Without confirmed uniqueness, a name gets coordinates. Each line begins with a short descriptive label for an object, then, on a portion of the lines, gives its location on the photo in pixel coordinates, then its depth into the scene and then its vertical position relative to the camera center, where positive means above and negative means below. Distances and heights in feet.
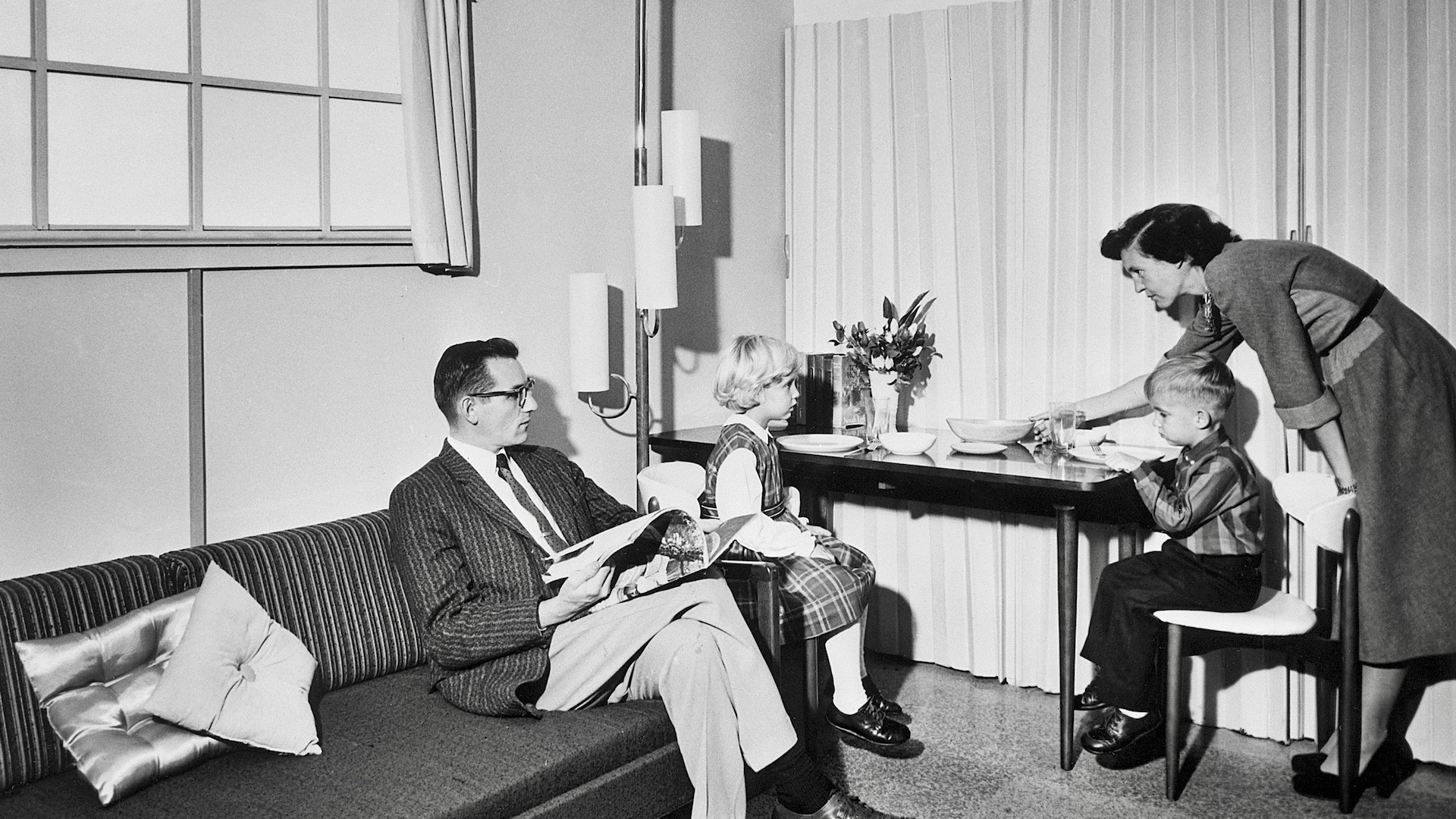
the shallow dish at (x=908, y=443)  12.02 -0.62
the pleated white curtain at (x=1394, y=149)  10.93 +2.20
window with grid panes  8.48 +2.15
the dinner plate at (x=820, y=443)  12.55 -0.64
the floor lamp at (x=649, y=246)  12.01 +1.46
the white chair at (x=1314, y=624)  9.93 -2.10
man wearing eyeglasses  8.73 -1.92
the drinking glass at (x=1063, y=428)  11.61 -0.45
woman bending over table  9.97 -0.26
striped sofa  7.33 -2.47
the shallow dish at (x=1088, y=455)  11.34 -0.72
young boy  10.41 -1.43
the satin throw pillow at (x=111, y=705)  7.29 -2.03
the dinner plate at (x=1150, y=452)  11.75 -0.72
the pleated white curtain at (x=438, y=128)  10.62 +2.39
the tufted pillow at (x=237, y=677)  7.66 -1.97
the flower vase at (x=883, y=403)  13.24 -0.22
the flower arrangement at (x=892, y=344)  13.44 +0.45
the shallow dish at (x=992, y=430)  12.32 -0.50
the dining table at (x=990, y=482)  10.74 -1.03
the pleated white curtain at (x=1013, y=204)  12.08 +2.03
